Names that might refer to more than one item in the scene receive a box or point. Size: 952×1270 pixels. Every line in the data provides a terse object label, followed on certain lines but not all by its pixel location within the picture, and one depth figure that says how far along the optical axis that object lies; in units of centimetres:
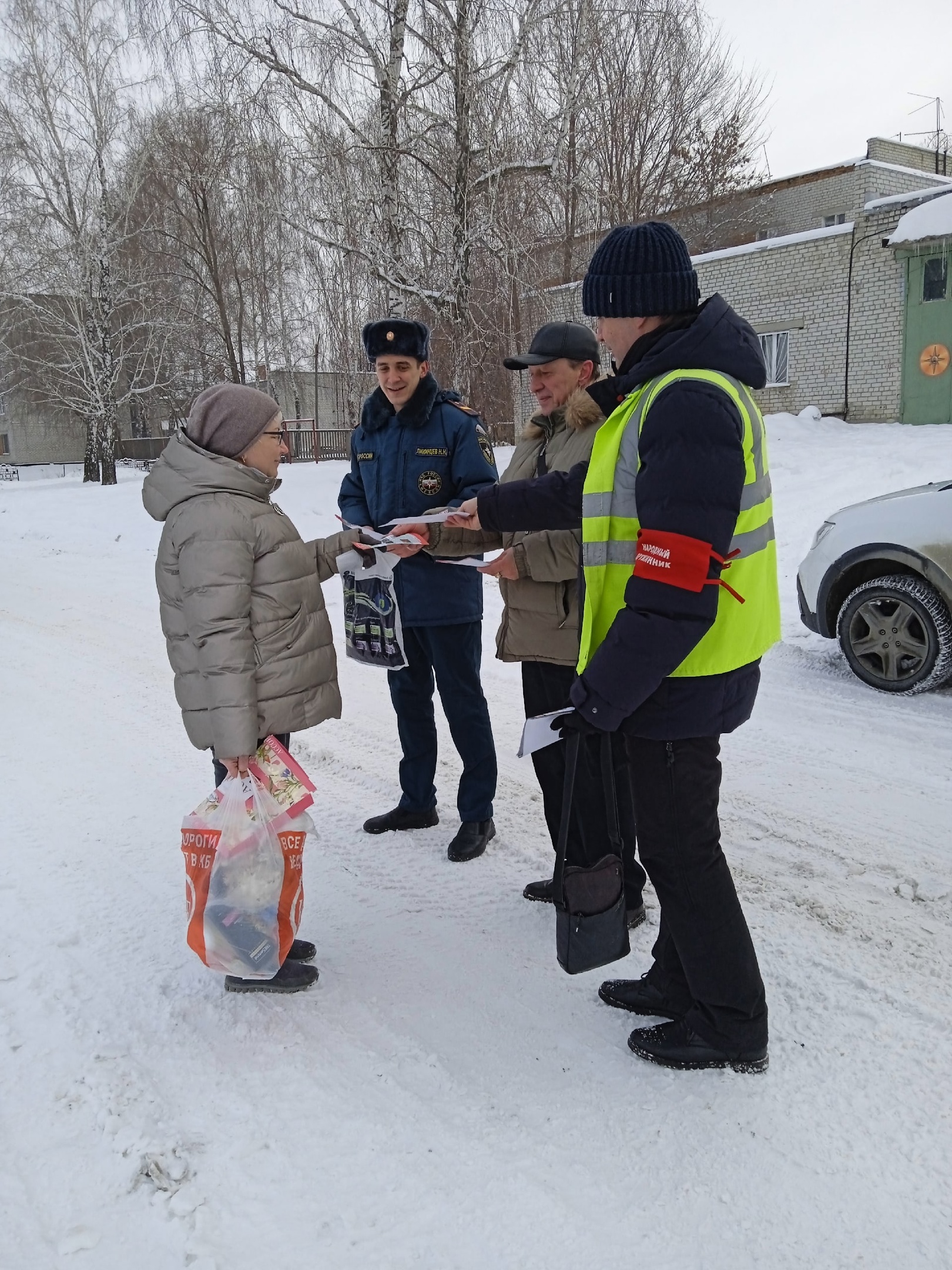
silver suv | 532
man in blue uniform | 371
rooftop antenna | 2928
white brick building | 1739
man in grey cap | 308
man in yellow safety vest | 204
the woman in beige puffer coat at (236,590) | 265
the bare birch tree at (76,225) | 2175
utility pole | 2486
